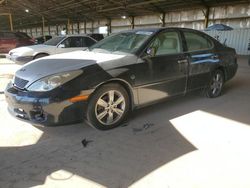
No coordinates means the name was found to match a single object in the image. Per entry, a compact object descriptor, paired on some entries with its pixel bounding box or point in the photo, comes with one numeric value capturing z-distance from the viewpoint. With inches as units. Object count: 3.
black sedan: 118.5
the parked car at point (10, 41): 548.1
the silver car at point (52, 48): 345.4
